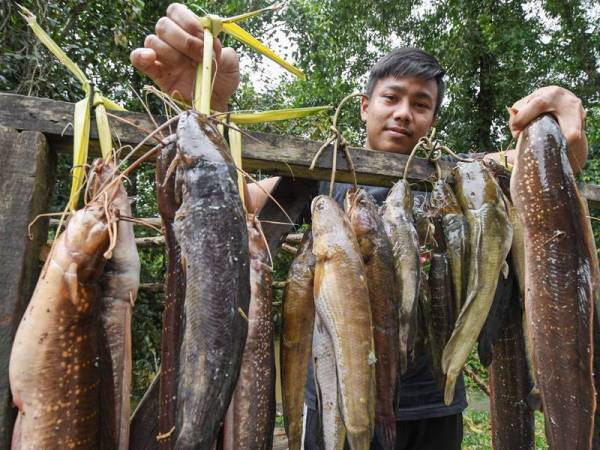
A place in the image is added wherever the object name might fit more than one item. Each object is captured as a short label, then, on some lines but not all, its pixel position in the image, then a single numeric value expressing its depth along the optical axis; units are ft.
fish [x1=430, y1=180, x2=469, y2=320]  2.01
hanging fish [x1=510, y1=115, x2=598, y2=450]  1.83
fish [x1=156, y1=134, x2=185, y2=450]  1.39
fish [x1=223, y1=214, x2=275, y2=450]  1.49
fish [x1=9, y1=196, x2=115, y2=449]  1.32
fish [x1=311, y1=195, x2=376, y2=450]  1.54
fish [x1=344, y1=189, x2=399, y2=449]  1.73
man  2.28
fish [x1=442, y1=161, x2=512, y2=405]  1.87
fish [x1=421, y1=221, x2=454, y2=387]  2.02
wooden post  1.48
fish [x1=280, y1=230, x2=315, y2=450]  1.75
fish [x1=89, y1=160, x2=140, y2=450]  1.42
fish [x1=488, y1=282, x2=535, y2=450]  2.33
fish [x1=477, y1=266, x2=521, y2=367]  1.99
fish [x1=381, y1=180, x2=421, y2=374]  1.83
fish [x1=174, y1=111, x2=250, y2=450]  1.17
